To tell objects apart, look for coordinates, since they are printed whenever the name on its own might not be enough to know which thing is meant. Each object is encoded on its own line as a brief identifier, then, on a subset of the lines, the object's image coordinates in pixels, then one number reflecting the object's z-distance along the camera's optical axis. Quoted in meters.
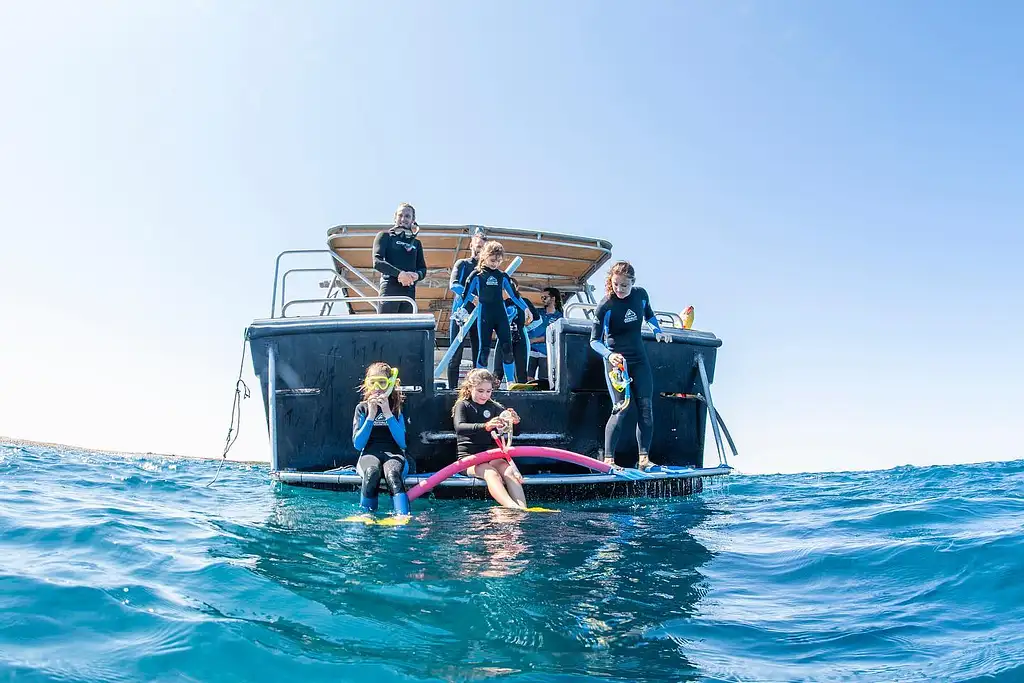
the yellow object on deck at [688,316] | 7.88
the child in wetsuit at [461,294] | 7.22
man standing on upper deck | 7.91
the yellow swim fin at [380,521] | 4.93
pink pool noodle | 5.60
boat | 6.50
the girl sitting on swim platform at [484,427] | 5.91
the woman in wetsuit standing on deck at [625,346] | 6.55
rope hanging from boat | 6.88
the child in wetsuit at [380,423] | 5.69
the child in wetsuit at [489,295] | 7.09
